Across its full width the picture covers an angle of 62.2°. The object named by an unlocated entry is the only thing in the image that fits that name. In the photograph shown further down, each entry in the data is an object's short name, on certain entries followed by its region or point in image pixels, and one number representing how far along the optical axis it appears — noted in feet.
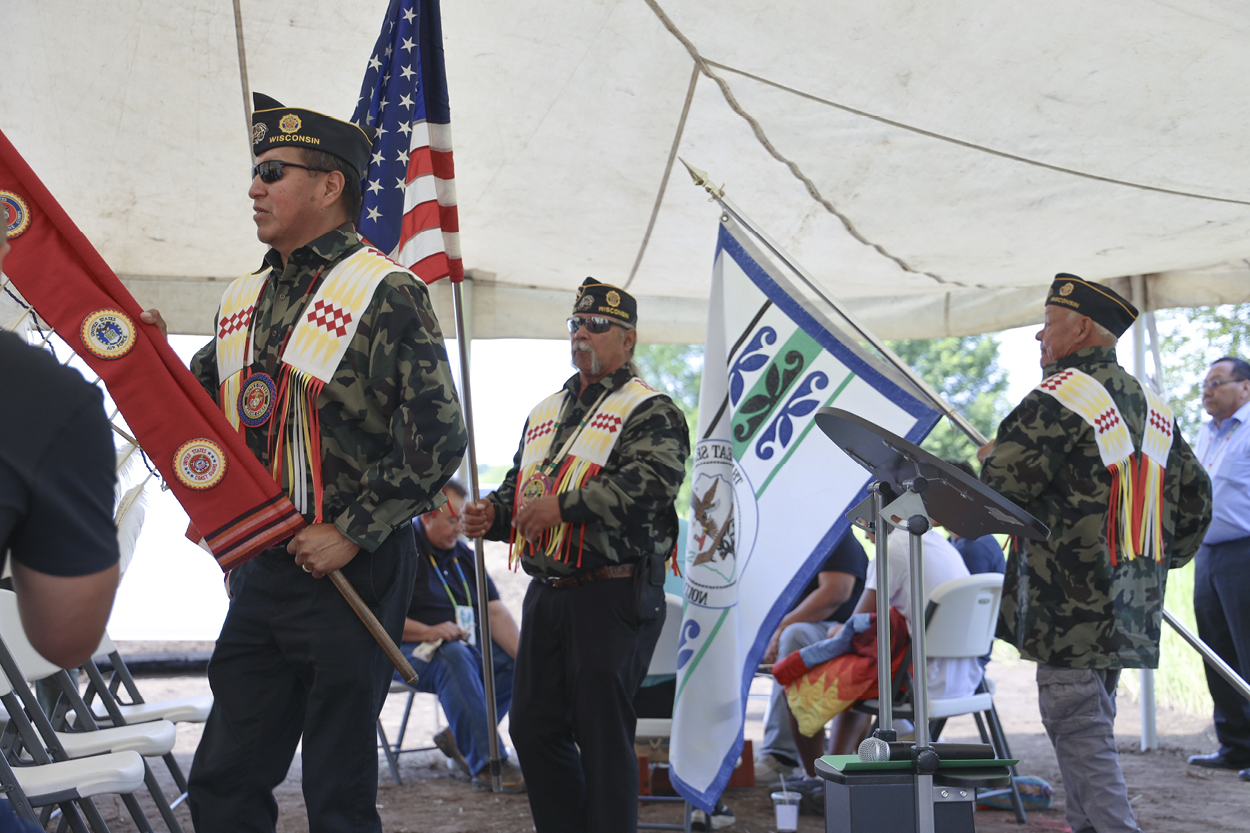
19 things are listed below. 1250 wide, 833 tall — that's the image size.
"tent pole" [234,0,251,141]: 13.14
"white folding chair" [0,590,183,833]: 9.75
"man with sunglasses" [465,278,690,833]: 9.93
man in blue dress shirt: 17.30
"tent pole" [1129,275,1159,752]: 17.19
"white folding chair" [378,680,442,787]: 15.75
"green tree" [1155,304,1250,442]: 55.57
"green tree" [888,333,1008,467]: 89.71
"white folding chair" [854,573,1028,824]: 13.55
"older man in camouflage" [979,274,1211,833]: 10.42
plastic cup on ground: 12.60
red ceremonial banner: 6.76
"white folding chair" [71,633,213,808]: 11.91
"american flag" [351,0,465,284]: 10.91
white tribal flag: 11.62
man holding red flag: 6.66
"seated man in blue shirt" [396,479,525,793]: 16.43
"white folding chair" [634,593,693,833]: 13.94
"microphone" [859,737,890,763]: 6.92
